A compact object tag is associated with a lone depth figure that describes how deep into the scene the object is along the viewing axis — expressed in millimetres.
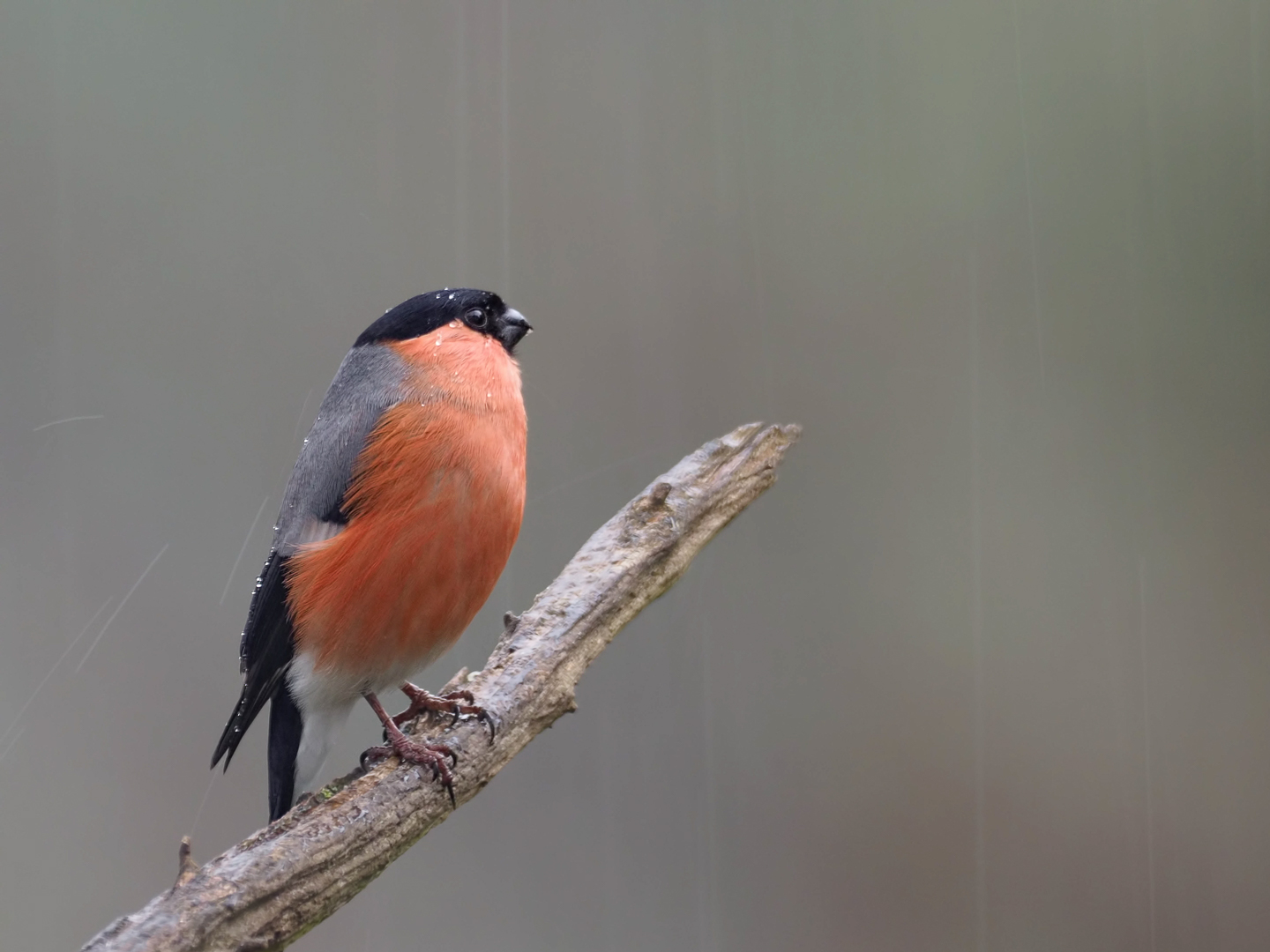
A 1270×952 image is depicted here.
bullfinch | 5766
